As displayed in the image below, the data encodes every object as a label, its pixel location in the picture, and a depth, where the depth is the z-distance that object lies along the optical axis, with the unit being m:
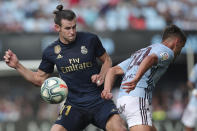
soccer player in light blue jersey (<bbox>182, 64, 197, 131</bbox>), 25.55
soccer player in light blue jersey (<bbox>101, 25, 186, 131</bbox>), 13.41
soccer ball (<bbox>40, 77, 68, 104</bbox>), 14.75
